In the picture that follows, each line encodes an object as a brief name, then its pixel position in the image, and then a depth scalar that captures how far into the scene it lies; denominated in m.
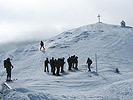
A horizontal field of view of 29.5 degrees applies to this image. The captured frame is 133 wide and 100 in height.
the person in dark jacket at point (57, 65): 22.36
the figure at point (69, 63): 25.75
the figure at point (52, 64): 22.89
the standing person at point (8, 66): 18.70
